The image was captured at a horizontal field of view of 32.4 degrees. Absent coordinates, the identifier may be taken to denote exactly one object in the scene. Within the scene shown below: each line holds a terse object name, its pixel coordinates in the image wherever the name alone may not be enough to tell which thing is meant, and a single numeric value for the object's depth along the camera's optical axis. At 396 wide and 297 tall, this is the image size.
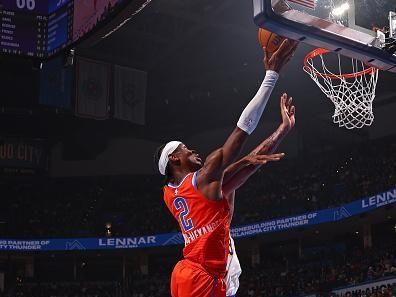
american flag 5.78
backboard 5.33
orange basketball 4.77
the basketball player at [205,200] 4.05
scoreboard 11.59
